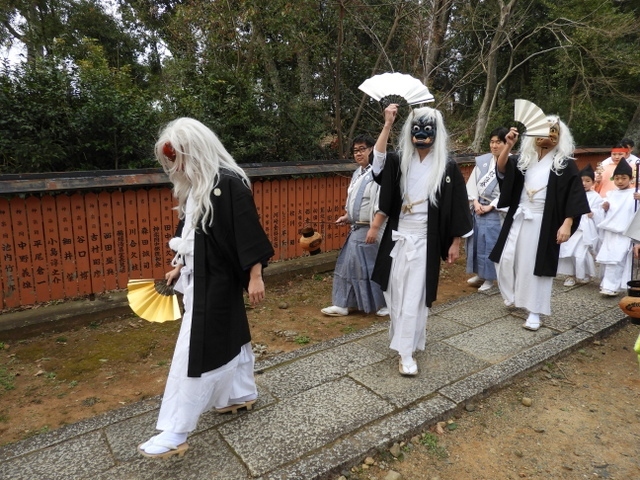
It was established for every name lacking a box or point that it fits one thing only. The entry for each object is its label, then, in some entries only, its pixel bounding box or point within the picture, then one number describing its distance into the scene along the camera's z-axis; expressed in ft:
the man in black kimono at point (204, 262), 8.11
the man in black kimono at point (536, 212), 13.91
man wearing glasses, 15.81
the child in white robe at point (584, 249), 19.75
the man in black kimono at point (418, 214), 11.45
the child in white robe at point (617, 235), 18.39
